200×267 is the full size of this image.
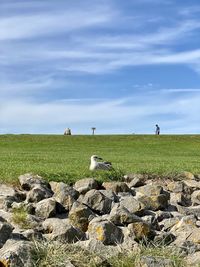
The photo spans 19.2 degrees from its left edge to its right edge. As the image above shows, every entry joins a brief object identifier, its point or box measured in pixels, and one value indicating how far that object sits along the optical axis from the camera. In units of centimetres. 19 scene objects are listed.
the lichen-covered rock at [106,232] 1305
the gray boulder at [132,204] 1537
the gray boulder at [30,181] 1672
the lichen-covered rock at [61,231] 1275
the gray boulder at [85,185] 1670
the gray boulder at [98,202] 1541
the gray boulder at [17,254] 1037
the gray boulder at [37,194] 1557
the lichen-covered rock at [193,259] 1154
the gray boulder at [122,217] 1401
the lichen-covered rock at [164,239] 1311
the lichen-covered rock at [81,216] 1410
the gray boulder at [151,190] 1711
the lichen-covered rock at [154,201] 1631
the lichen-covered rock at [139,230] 1355
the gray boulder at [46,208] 1454
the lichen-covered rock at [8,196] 1484
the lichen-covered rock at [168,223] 1485
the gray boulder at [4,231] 1162
